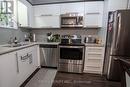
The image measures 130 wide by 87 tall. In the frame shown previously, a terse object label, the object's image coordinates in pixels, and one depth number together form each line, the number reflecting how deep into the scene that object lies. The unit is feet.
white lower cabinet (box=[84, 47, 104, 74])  8.59
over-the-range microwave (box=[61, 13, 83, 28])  9.54
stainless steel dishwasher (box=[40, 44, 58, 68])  9.50
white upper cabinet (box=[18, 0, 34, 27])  8.64
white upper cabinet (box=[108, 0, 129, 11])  7.81
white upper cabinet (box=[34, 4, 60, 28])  10.03
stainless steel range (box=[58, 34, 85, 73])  8.88
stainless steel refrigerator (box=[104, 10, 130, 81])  7.01
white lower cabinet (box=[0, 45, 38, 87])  4.91
